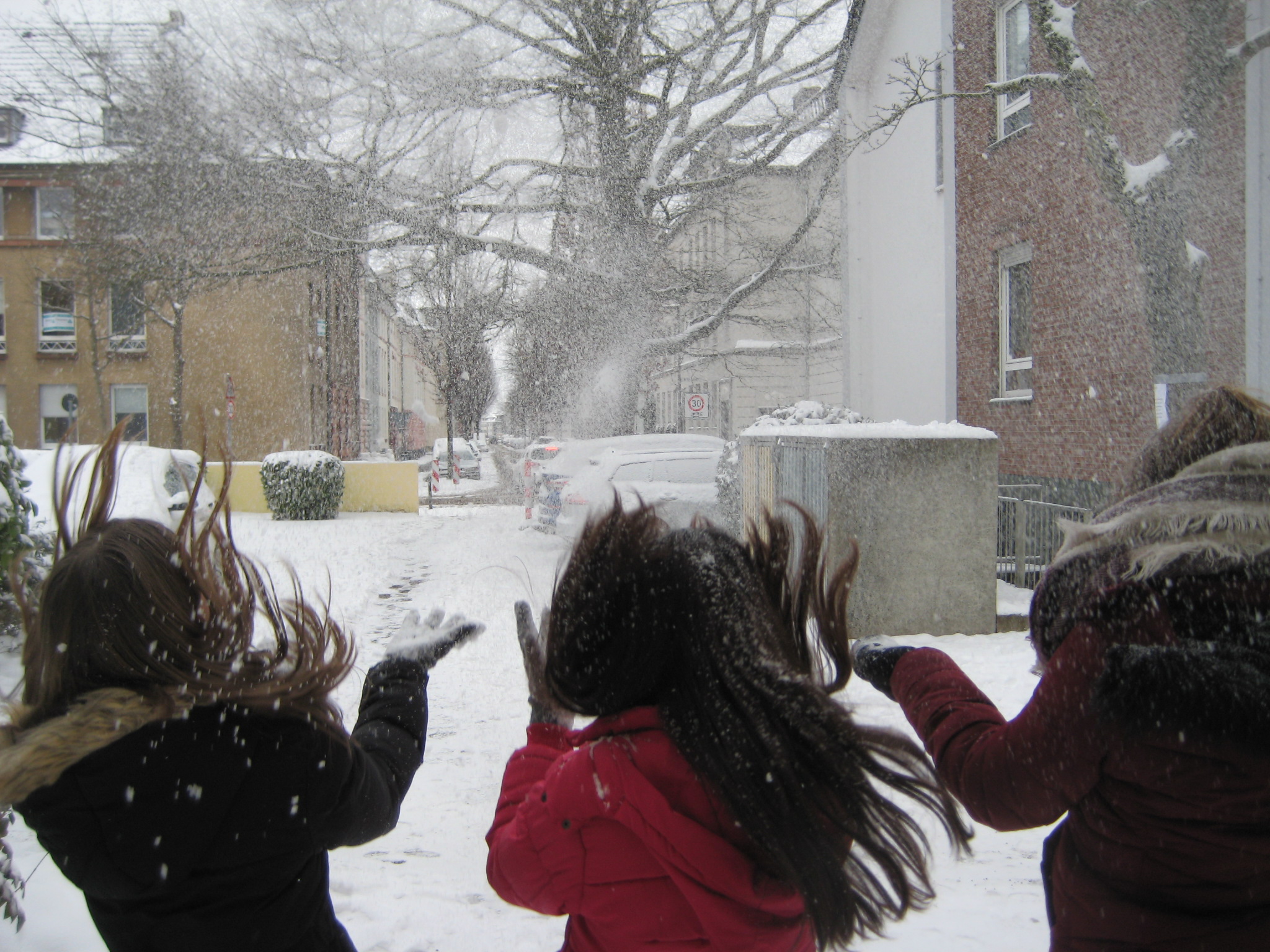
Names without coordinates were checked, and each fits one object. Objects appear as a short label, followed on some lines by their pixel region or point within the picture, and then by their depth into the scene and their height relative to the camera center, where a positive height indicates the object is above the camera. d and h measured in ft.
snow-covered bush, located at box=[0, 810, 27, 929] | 6.30 -3.33
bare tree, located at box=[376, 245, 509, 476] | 49.73 +10.28
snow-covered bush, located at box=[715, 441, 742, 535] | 25.02 -1.10
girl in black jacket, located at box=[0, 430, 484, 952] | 3.49 -1.30
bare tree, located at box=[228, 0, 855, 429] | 43.42 +18.94
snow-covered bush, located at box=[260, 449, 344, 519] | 38.58 -1.49
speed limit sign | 63.21 +3.36
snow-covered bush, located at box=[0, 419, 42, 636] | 9.93 -0.71
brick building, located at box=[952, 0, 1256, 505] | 22.82 +6.52
